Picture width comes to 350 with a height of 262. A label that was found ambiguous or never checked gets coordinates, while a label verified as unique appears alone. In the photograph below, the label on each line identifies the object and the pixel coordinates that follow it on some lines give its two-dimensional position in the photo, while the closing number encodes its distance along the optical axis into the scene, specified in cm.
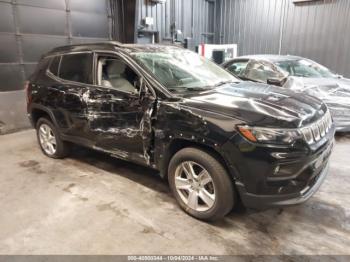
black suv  220
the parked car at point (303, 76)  501
